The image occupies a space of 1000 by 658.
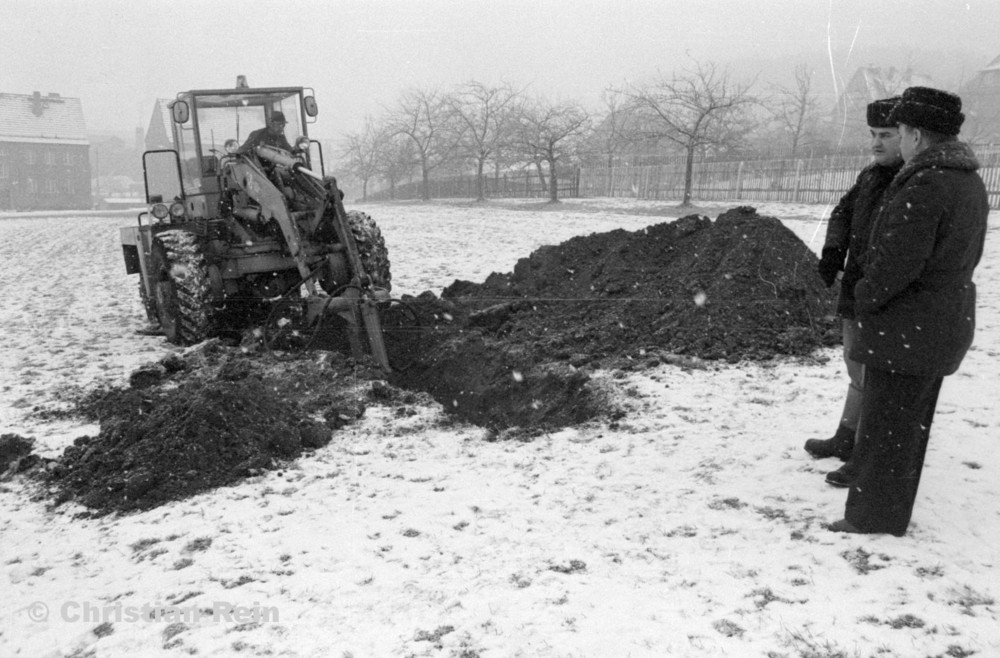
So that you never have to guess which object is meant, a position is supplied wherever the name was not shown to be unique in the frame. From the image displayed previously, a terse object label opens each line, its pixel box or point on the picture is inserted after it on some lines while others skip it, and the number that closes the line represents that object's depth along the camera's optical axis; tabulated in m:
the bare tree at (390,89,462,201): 40.03
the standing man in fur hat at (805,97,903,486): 3.52
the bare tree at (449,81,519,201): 36.66
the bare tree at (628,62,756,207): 24.44
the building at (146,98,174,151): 46.23
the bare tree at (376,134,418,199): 44.03
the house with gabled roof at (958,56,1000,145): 43.94
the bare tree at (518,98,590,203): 31.19
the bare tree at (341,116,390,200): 48.78
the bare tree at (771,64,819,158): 35.22
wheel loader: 7.21
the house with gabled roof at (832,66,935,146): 39.59
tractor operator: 7.91
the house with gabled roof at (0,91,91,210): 59.38
